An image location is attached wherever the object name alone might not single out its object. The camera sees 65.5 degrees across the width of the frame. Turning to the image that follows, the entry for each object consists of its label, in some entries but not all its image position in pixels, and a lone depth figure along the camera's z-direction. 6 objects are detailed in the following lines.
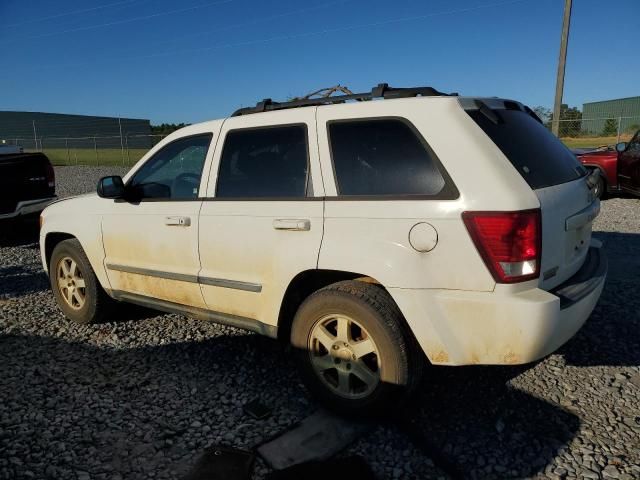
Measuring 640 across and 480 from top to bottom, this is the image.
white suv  2.54
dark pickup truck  7.96
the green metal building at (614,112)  20.70
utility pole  15.12
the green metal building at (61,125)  54.22
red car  10.67
